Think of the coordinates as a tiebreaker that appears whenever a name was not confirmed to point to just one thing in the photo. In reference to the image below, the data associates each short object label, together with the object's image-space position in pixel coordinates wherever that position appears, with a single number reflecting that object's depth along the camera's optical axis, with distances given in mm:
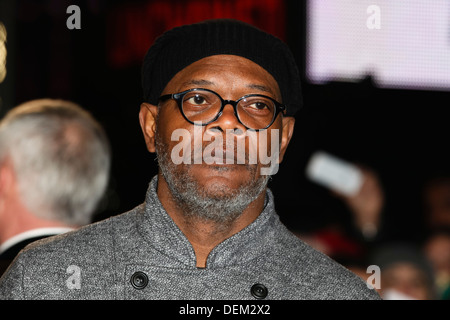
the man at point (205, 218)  4145
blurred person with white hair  5594
